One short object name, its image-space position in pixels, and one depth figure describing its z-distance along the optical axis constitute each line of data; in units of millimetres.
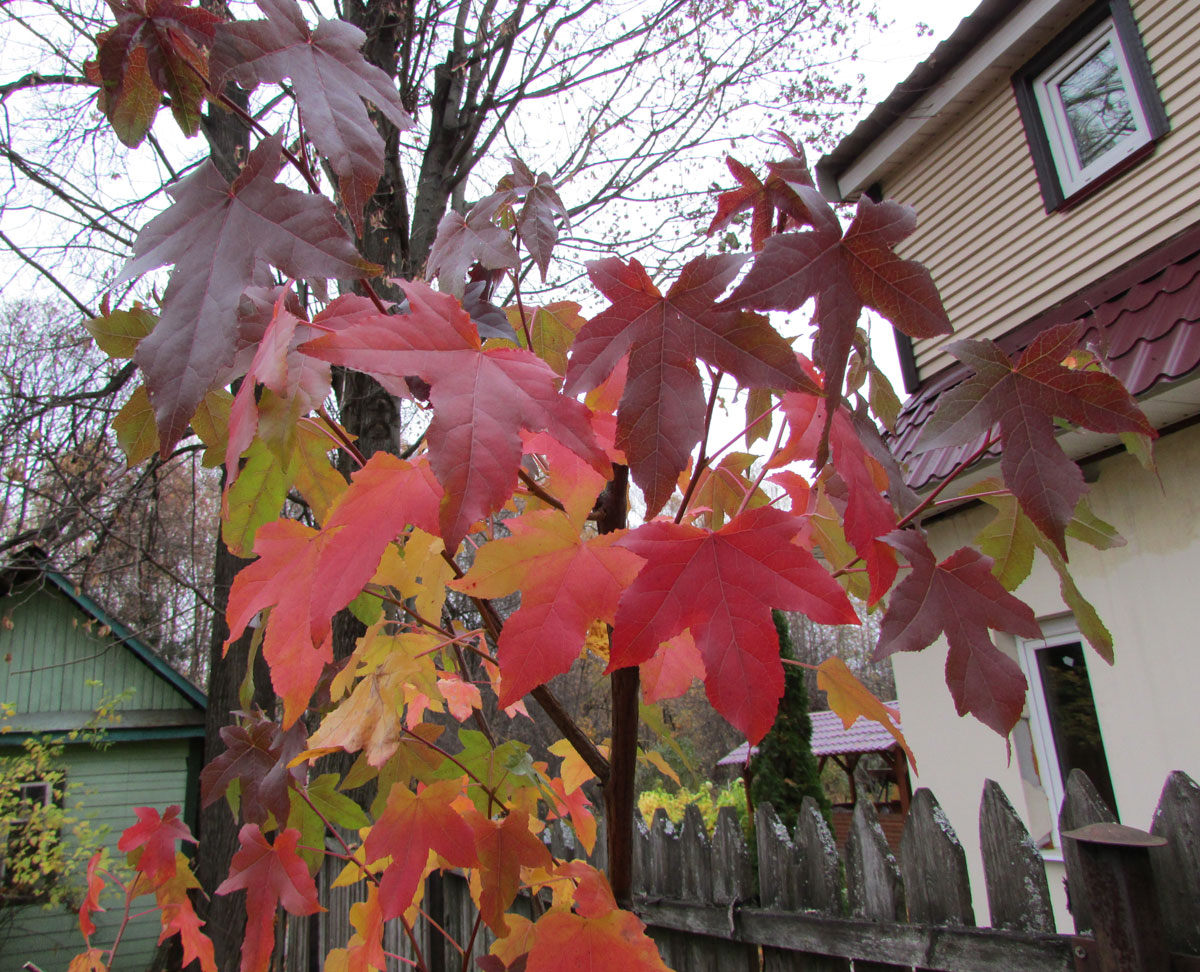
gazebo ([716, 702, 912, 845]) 13227
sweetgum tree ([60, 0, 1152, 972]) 590
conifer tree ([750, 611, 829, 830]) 9562
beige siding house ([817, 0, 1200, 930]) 4148
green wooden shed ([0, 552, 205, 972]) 9523
